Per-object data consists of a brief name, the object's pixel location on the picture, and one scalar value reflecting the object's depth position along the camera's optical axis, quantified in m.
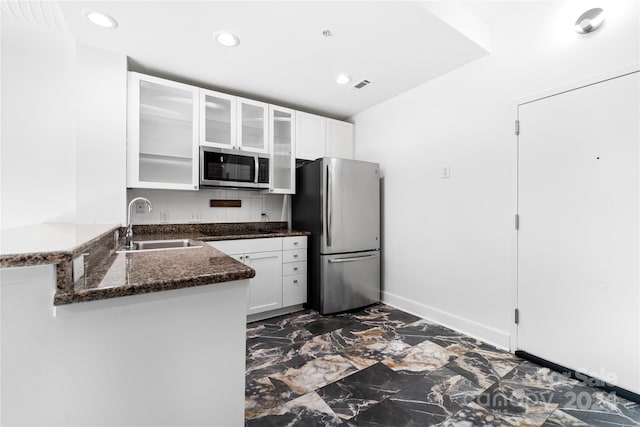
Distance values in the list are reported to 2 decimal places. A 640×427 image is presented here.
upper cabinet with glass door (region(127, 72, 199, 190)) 2.43
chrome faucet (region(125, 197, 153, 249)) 2.07
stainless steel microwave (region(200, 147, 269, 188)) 2.72
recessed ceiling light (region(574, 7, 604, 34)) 1.71
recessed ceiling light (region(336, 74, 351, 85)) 2.66
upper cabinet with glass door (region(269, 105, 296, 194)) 3.16
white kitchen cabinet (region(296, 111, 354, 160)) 3.32
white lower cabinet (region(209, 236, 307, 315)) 2.69
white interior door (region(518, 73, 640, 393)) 1.63
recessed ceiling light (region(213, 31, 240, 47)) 2.04
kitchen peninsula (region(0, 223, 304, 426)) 0.78
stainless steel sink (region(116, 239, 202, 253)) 2.20
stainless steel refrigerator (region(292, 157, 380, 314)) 2.88
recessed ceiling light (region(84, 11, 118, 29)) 1.83
